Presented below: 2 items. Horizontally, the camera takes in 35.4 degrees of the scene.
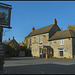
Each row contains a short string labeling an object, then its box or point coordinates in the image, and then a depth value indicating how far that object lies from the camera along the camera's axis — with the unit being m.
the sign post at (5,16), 9.18
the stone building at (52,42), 29.08
